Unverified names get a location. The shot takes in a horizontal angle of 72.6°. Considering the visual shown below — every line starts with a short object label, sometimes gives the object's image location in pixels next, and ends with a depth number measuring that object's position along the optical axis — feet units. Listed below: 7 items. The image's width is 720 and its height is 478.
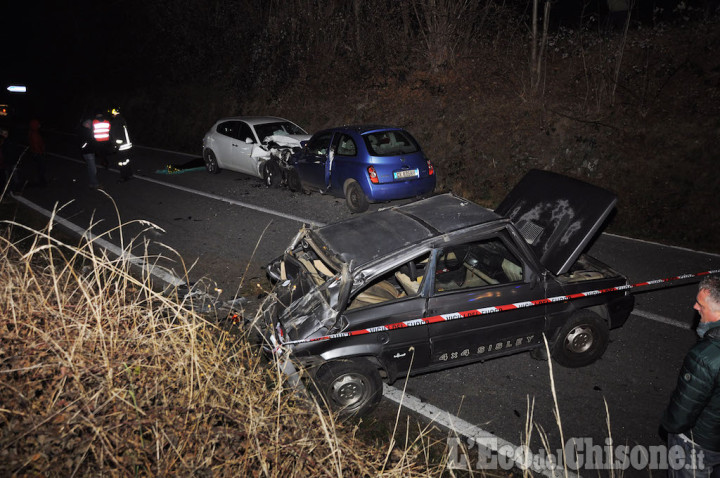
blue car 32.27
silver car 41.83
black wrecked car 14.01
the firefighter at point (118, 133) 42.68
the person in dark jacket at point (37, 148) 42.38
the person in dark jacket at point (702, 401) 9.44
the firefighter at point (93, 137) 41.83
